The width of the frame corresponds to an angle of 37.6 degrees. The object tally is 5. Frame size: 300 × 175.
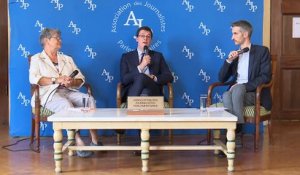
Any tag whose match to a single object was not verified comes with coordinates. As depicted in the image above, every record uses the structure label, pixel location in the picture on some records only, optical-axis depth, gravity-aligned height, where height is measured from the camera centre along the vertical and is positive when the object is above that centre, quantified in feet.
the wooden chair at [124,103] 14.38 -0.75
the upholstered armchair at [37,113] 13.43 -1.05
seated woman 13.57 +0.07
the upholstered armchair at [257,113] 13.37 -1.05
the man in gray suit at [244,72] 13.41 +0.24
